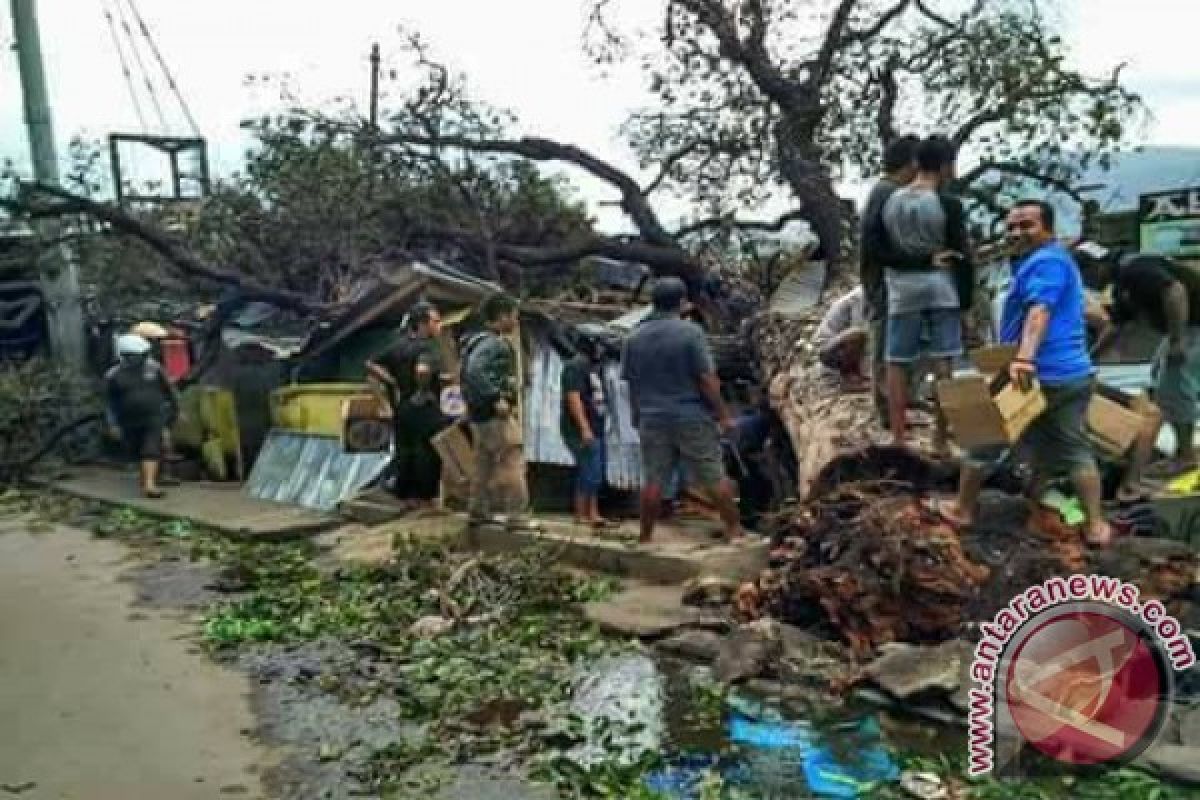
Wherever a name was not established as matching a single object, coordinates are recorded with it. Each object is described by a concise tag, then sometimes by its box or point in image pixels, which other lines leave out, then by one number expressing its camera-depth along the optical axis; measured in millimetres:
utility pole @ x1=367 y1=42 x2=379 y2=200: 12328
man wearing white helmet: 11992
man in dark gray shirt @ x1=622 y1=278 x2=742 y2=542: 6953
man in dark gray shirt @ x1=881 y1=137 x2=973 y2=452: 6207
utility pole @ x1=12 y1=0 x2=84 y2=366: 14836
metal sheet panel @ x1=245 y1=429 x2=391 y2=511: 10422
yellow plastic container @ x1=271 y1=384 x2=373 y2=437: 11273
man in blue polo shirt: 5109
